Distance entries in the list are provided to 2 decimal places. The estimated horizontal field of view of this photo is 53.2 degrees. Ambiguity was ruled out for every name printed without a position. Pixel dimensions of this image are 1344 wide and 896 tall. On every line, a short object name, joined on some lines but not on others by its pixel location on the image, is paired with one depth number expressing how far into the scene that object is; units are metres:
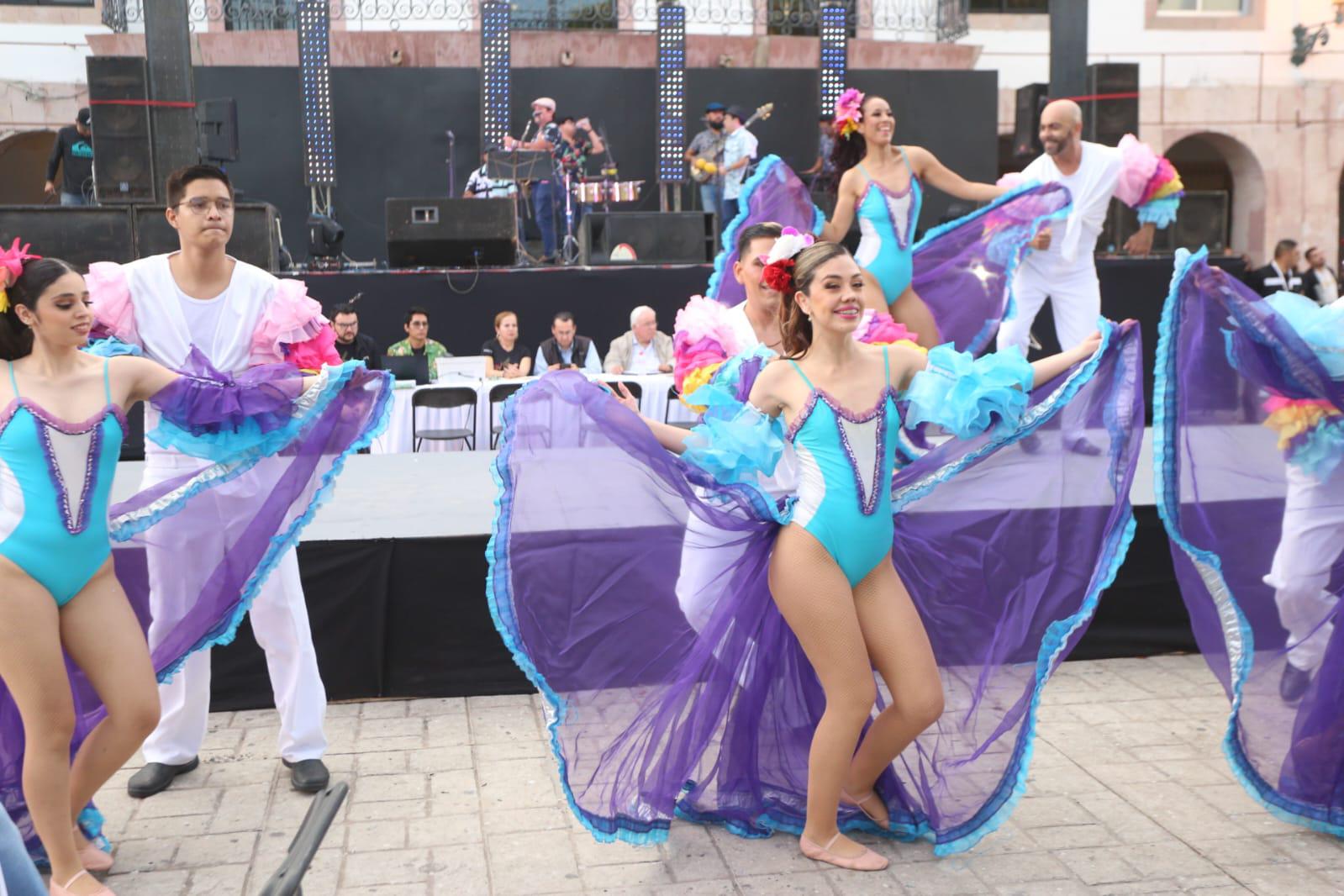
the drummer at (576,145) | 14.05
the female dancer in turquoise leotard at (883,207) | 6.07
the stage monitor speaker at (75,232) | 10.66
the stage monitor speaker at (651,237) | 12.12
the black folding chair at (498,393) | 8.99
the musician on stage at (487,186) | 14.48
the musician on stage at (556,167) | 14.02
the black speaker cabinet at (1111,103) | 11.84
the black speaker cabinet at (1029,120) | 12.65
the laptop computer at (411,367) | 9.26
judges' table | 9.01
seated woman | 10.00
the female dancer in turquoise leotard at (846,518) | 3.32
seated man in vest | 9.95
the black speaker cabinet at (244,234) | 10.88
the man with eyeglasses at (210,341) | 3.83
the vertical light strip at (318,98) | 16.06
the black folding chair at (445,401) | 8.84
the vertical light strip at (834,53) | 16.98
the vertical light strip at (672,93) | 16.28
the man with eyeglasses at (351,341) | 8.96
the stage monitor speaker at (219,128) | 13.40
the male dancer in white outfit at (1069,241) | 6.38
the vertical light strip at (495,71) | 16.19
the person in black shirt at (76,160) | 12.46
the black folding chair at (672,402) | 9.12
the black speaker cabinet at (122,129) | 11.18
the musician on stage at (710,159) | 14.16
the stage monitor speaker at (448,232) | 12.14
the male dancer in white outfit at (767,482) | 3.53
